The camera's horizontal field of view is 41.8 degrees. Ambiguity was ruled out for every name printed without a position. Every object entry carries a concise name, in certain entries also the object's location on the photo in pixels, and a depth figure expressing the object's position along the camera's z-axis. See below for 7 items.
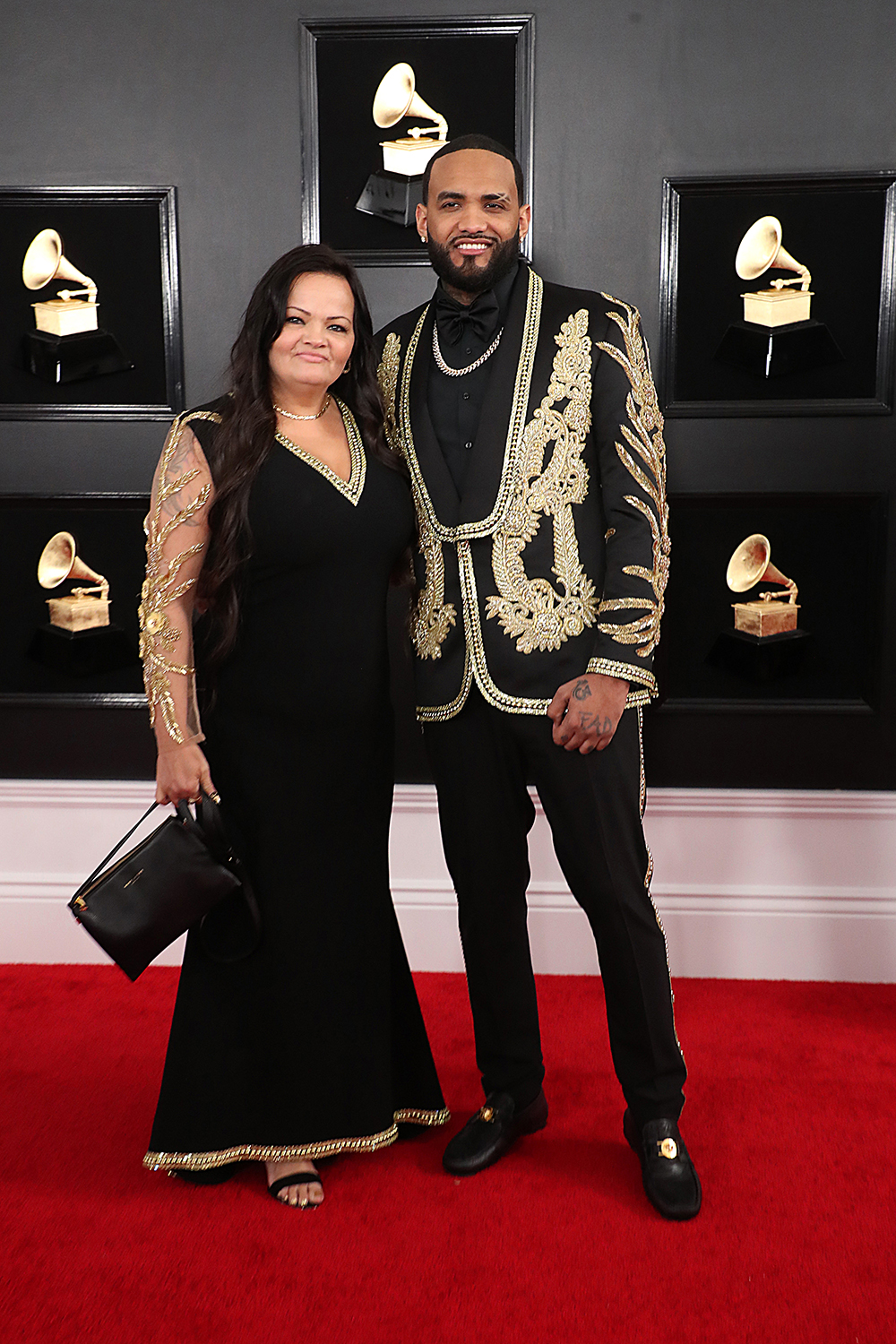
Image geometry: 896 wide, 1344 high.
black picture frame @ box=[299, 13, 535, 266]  2.82
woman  1.99
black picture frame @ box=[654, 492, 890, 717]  2.98
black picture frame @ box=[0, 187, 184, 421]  2.96
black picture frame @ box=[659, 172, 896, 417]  2.85
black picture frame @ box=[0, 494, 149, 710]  3.11
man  2.04
